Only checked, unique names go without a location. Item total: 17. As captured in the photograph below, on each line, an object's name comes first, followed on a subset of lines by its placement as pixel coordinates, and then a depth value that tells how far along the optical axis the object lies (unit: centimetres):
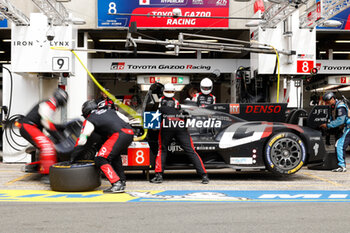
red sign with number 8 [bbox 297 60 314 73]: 1249
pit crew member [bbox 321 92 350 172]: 907
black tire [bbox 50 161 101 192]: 649
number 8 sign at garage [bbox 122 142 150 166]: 754
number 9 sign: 1118
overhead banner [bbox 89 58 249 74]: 1526
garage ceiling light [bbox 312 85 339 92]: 1642
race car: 763
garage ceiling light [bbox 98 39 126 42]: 1773
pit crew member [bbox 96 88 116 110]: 974
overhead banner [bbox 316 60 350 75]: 1538
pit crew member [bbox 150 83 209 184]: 736
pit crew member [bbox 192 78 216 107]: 937
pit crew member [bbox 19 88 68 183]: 739
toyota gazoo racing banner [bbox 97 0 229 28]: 1430
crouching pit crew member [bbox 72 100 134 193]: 648
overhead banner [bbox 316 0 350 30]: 1412
